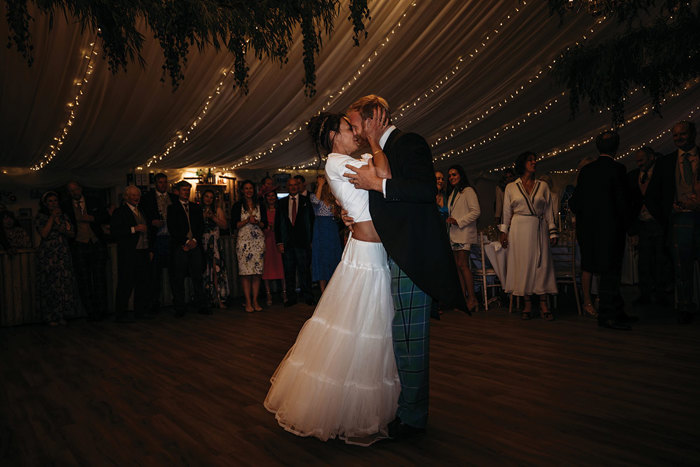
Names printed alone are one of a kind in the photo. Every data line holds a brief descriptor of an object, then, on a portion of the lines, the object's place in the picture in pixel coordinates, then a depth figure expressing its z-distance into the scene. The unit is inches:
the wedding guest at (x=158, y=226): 230.7
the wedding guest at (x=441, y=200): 214.4
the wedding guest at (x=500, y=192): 279.1
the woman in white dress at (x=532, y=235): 183.5
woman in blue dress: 240.7
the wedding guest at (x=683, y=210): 159.9
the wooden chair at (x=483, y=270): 214.3
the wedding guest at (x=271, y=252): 256.8
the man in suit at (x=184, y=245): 227.6
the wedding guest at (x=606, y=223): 160.1
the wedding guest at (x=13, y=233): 229.1
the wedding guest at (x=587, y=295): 187.0
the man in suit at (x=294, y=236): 247.3
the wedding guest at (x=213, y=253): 245.1
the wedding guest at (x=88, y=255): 223.5
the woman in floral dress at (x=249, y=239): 239.5
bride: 80.0
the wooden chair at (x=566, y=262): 195.3
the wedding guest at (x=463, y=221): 206.2
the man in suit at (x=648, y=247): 207.5
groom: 77.7
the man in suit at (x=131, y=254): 221.3
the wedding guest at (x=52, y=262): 216.8
